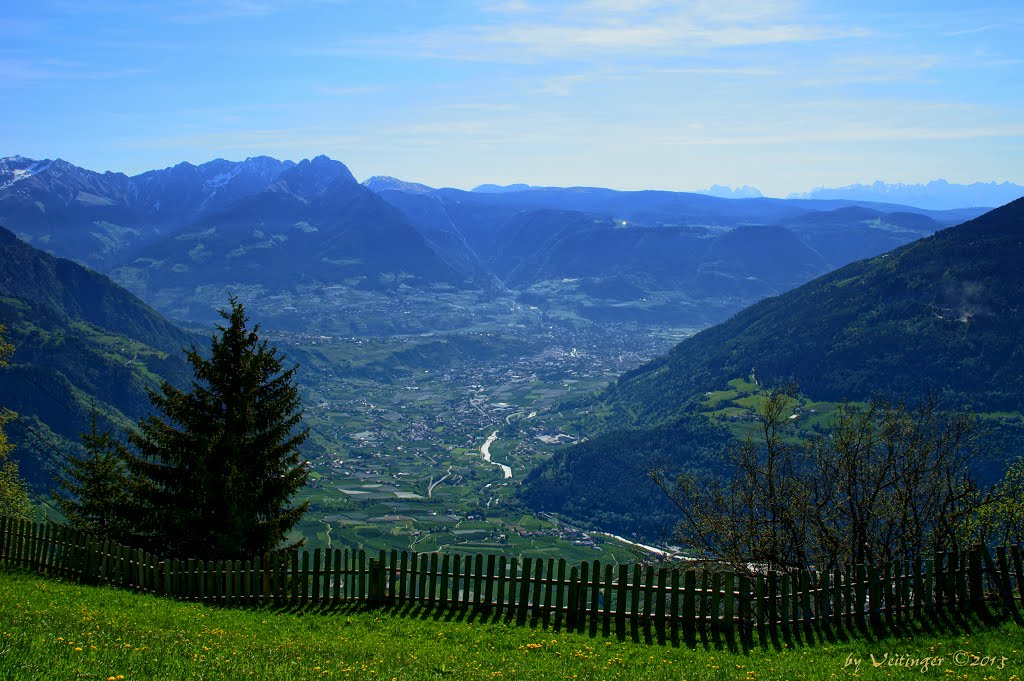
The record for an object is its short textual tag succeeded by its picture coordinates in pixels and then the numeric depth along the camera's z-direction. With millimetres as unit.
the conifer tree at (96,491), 35719
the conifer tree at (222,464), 30906
